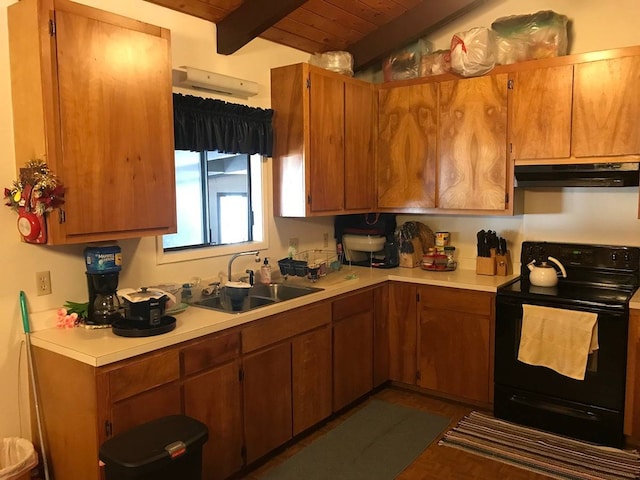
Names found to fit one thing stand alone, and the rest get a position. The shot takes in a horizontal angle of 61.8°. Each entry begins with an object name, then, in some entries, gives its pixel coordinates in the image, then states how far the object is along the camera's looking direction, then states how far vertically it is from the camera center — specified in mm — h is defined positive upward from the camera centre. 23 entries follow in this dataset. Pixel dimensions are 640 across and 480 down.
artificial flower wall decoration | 2141 +49
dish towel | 3029 -832
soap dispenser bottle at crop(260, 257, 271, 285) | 3439 -484
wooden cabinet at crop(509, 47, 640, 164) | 3090 +527
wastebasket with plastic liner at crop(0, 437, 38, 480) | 2201 -1082
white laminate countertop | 2141 -584
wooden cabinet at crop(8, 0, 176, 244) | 2166 +385
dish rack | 3531 -459
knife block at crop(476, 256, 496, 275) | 3773 -491
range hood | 3211 +128
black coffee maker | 2436 -378
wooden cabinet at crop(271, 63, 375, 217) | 3455 +393
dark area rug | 2830 -1437
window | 3215 -8
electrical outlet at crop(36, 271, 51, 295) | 2455 -376
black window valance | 2936 +432
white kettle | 3484 -517
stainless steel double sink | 3024 -595
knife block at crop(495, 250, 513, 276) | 3783 -480
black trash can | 1863 -902
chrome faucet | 3228 -371
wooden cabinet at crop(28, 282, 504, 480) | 2197 -911
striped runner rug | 2795 -1430
